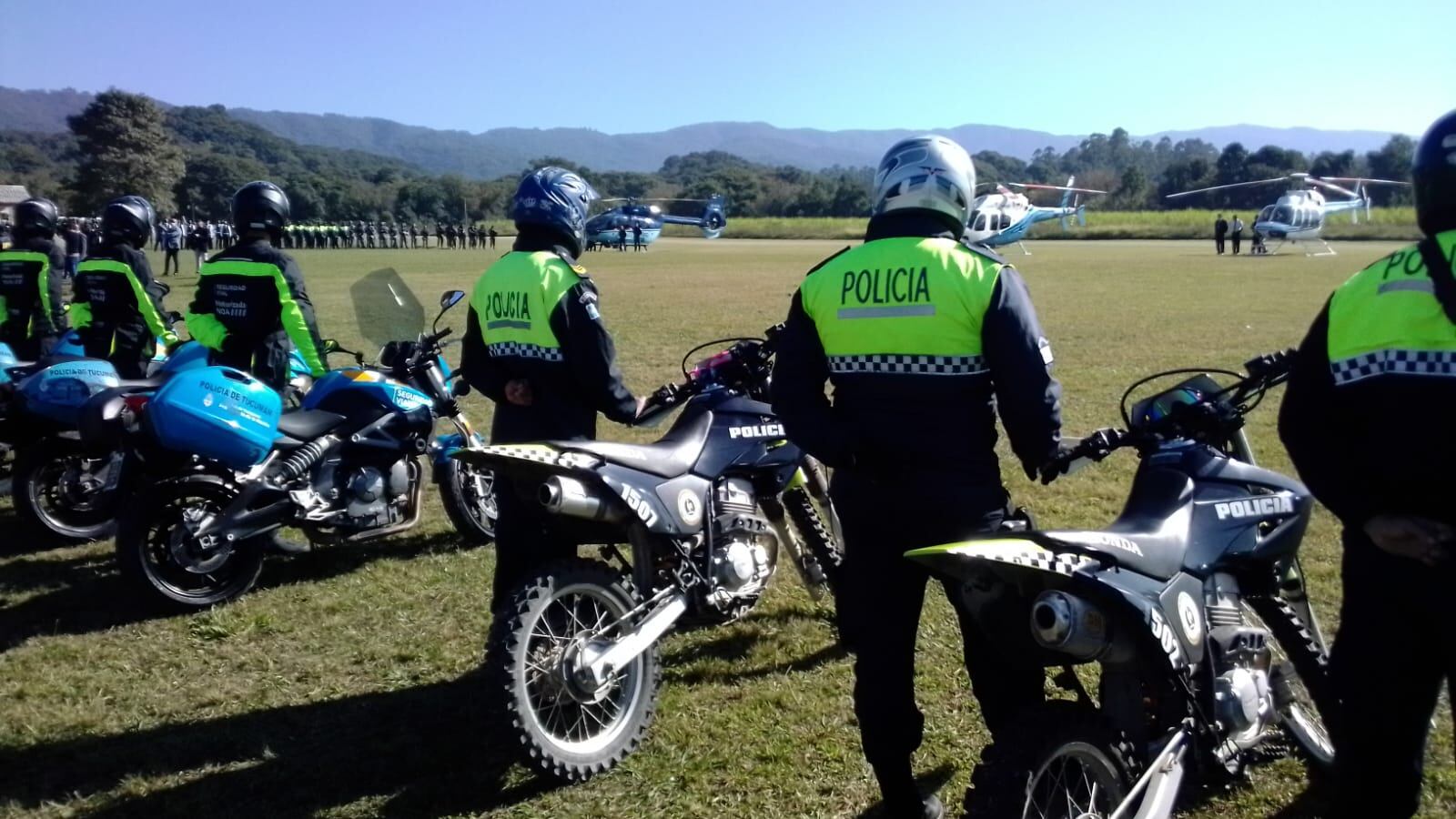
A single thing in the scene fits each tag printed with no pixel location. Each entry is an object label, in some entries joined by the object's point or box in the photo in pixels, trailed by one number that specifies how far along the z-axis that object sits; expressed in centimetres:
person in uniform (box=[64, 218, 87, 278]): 2478
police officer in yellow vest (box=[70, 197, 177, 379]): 752
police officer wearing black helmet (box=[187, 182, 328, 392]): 600
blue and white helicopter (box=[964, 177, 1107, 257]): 4594
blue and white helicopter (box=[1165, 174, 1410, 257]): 4509
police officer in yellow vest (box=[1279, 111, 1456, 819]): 220
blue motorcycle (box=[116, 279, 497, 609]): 517
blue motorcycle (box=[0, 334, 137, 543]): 637
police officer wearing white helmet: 276
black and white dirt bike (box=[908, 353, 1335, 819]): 255
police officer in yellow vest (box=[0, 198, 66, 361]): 862
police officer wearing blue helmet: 401
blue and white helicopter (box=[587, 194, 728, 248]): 6456
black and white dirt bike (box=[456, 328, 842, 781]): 355
